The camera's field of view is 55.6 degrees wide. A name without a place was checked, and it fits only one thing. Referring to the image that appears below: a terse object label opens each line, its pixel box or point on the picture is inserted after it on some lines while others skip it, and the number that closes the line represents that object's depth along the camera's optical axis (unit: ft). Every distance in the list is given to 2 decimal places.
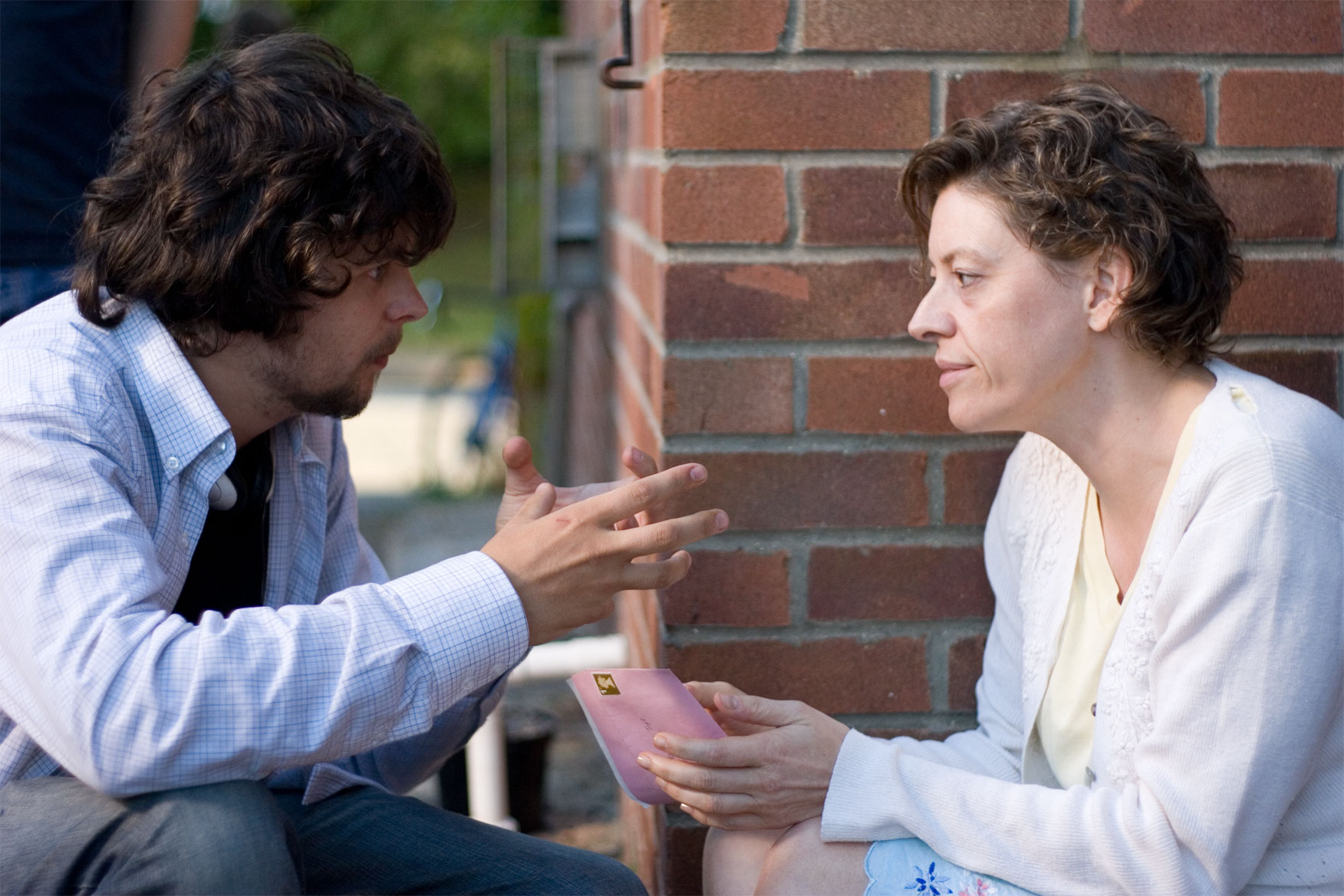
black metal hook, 7.15
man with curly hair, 4.43
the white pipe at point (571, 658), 10.97
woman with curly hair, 4.58
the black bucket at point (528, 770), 10.94
